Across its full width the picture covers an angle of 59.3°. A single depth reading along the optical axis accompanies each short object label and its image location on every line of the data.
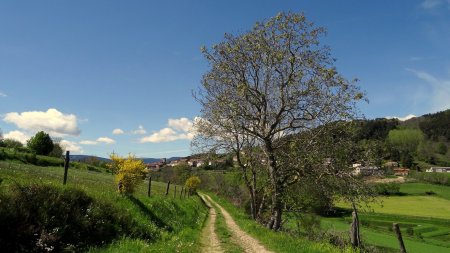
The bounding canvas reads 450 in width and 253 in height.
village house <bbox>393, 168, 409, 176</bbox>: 171.12
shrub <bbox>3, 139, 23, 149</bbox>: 106.78
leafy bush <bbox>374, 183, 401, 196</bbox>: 22.57
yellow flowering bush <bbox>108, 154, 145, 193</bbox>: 21.02
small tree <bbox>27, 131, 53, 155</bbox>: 88.62
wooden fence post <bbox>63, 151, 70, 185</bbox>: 18.02
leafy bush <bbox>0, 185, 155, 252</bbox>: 10.31
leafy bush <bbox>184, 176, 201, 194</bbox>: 73.56
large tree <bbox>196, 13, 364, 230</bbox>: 24.72
